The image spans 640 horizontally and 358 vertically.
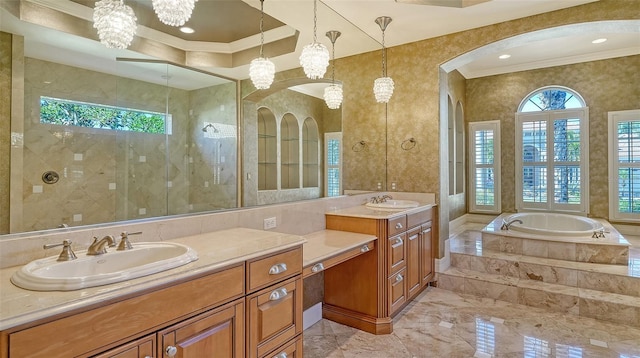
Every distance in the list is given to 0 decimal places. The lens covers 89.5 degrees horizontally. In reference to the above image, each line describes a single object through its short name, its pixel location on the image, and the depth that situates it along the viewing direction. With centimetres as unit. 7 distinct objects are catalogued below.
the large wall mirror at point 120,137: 142
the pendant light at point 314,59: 262
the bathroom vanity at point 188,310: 95
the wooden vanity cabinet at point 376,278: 279
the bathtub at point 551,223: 441
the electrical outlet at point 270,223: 245
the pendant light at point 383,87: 340
